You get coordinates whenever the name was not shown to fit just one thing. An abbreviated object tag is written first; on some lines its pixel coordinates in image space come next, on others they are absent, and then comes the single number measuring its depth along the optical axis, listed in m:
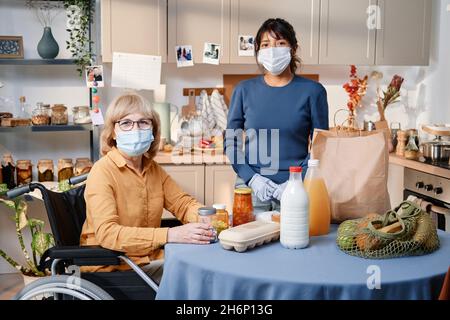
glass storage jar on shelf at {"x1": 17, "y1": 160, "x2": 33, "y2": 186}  3.61
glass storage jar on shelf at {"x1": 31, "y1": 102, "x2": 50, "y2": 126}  3.59
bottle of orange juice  1.84
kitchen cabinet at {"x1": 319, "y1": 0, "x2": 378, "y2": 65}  3.78
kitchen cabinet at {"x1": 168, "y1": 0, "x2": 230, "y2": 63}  3.62
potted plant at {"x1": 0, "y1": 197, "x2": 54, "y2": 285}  3.33
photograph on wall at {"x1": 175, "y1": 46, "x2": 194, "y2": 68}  3.66
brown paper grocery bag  1.93
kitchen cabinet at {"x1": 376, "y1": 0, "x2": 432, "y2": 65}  3.85
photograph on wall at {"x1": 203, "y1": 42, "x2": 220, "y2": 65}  3.68
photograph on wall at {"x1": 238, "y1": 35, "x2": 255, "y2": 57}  3.68
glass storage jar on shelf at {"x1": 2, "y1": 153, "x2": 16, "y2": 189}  3.56
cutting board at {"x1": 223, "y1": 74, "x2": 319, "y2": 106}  3.97
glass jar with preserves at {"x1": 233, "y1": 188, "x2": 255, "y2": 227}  1.93
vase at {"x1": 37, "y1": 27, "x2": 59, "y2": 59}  3.61
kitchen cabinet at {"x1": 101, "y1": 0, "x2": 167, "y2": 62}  3.55
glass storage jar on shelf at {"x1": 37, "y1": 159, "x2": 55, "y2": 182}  3.66
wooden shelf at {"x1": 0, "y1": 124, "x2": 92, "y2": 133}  3.54
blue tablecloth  1.48
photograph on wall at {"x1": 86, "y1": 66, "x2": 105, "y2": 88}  3.67
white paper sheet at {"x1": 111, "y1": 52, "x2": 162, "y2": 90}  3.62
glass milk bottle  1.72
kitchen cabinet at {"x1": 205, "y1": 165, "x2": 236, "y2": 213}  3.60
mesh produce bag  1.65
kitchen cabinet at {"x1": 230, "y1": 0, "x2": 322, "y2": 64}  3.67
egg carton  1.68
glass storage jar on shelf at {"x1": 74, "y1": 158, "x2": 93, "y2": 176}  3.61
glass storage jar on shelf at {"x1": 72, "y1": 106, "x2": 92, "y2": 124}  3.66
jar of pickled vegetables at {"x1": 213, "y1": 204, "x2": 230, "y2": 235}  1.88
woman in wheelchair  1.95
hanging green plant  3.58
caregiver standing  2.45
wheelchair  1.81
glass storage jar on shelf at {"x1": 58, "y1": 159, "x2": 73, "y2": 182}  3.66
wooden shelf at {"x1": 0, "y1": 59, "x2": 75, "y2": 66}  3.56
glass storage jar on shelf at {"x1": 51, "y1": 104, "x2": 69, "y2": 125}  3.65
